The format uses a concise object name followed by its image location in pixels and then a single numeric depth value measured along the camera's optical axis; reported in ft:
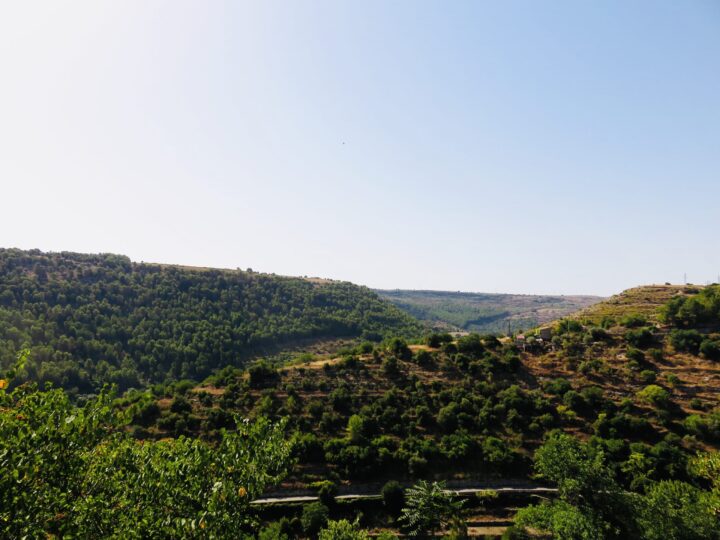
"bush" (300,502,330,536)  111.90
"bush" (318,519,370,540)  81.15
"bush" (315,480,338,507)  125.18
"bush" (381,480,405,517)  124.57
